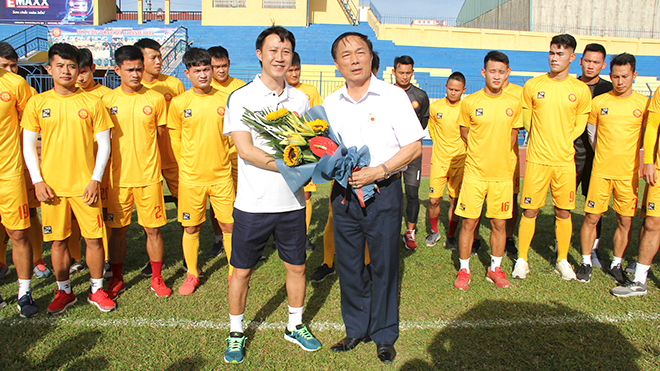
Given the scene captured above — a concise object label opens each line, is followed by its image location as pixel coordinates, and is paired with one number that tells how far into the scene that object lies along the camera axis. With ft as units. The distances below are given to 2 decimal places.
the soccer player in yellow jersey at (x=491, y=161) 15.42
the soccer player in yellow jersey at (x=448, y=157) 21.06
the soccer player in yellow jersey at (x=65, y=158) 13.03
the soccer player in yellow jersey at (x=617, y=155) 15.92
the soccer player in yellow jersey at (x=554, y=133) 15.83
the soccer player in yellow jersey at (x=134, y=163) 14.64
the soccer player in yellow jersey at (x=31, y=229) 16.21
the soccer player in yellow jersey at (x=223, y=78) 17.58
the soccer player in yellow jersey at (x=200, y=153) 15.29
